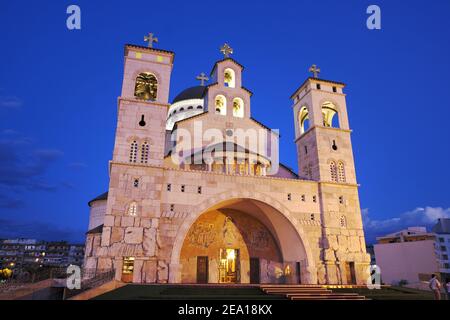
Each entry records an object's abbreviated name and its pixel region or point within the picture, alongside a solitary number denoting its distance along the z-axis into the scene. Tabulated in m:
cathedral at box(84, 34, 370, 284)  18.41
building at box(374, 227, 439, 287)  40.91
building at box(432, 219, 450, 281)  49.16
